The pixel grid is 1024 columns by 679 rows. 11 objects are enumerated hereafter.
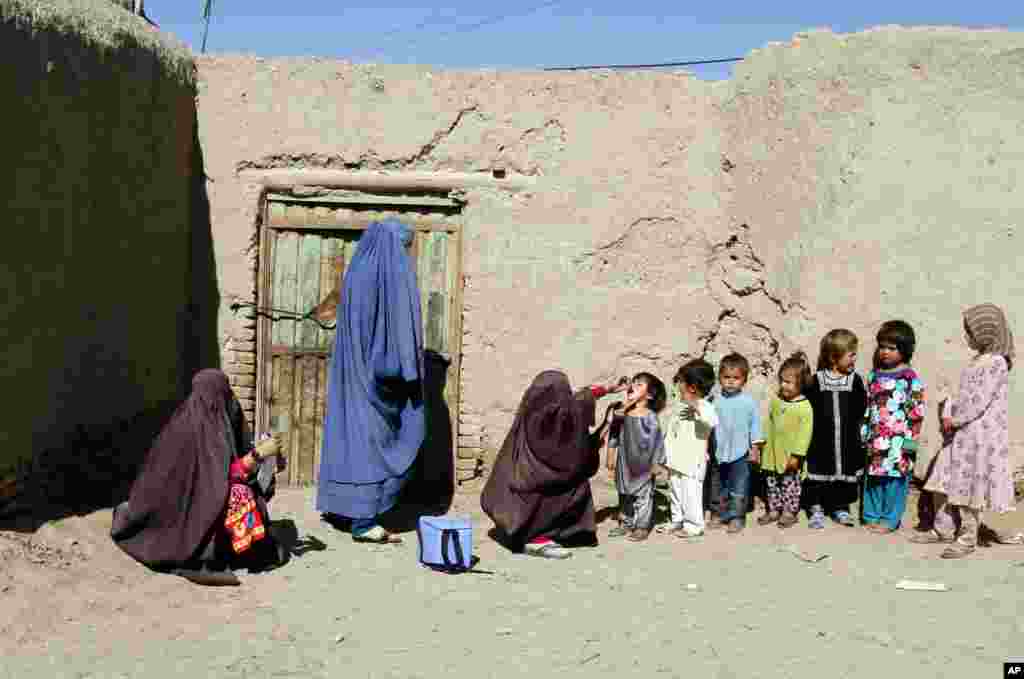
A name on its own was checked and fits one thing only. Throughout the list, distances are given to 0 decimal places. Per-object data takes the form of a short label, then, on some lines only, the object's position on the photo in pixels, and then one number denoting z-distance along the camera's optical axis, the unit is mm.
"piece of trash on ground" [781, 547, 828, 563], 5734
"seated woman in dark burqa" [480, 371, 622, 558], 5863
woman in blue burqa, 5973
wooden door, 6992
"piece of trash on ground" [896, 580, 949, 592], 5289
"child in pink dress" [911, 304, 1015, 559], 5781
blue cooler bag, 5445
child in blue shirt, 6297
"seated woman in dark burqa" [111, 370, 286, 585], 5117
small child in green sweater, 6273
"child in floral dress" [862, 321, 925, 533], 6199
